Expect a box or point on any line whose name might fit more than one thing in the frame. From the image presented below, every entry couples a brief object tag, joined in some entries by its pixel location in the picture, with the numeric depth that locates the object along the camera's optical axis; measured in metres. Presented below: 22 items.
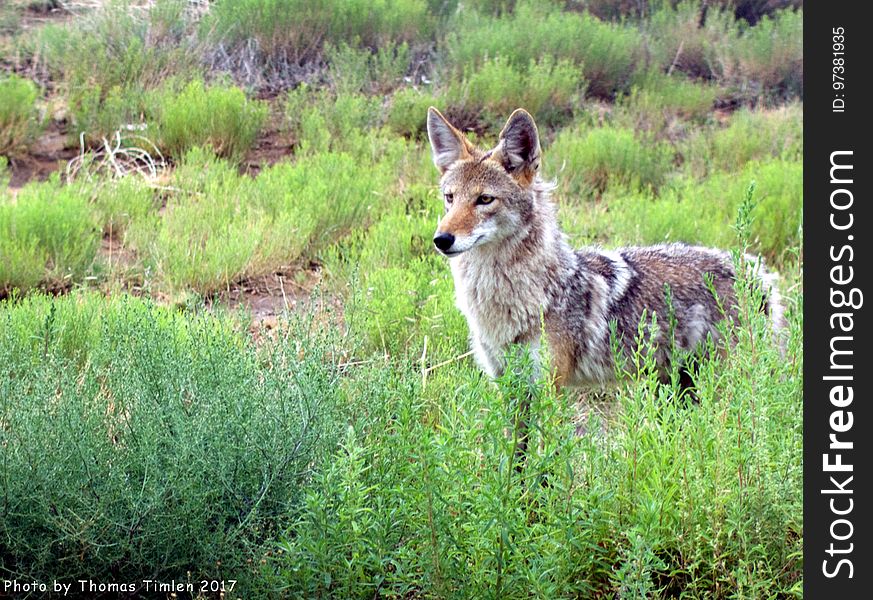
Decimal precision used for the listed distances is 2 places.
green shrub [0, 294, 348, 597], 3.15
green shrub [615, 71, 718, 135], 10.66
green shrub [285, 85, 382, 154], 8.95
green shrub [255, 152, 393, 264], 7.04
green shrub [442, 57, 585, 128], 10.10
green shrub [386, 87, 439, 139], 9.75
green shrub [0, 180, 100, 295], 6.24
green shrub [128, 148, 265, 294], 6.47
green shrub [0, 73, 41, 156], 8.69
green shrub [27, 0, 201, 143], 9.20
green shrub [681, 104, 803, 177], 9.66
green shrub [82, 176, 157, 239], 7.27
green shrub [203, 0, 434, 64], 10.89
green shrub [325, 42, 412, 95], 10.38
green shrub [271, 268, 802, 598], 2.87
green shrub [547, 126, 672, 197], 8.82
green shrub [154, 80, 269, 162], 8.80
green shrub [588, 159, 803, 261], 7.32
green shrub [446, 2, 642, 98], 11.09
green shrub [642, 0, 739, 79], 12.81
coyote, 4.56
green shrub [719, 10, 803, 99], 12.55
